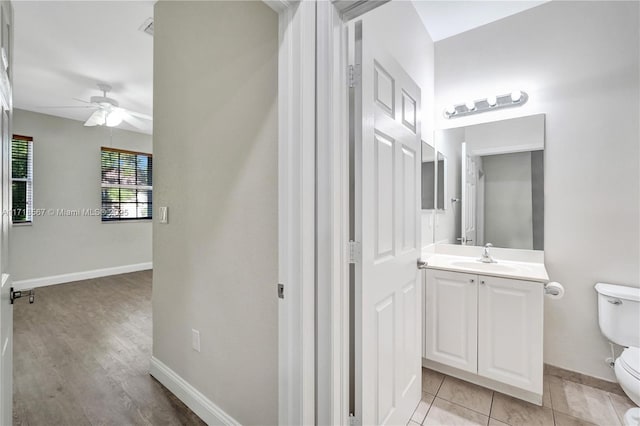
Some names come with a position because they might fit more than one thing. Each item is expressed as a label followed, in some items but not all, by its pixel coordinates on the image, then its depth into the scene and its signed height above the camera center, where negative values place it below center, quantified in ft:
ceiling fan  10.93 +4.06
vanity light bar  7.75 +3.07
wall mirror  7.60 +0.84
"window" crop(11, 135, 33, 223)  13.39 +1.62
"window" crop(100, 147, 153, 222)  16.48 +1.71
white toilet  5.21 -2.20
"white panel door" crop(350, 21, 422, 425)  3.88 -0.32
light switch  6.39 -0.02
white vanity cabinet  5.94 -2.51
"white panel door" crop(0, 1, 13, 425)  2.86 +0.04
